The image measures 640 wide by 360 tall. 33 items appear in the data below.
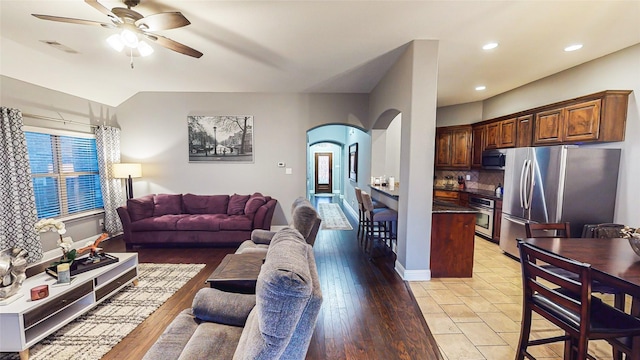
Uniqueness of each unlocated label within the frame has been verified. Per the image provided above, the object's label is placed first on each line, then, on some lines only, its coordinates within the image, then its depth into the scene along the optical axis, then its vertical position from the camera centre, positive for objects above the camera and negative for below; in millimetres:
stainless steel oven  4629 -944
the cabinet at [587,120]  3020 +589
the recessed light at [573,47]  3044 +1430
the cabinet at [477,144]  5211 +427
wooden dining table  1371 -601
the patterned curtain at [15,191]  3201 -377
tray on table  2347 -1004
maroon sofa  4219 -1006
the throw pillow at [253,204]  4480 -730
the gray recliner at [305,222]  2656 -618
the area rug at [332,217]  5735 -1413
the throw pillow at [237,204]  4703 -766
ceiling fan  2063 +1209
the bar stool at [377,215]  3836 -770
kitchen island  3211 -995
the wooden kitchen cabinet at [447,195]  5551 -692
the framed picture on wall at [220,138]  5230 +513
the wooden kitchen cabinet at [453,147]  5570 +387
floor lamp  4703 -181
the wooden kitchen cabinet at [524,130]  4095 +565
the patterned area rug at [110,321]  1964 -1451
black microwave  4695 +104
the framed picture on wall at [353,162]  7198 +49
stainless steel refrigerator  3119 -247
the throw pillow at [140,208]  4277 -783
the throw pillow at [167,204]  4672 -777
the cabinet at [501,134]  4438 +561
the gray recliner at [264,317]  946 -704
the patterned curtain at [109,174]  4742 -222
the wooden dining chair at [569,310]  1334 -873
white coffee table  1795 -1176
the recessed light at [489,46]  3069 +1447
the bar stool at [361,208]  4397 -802
